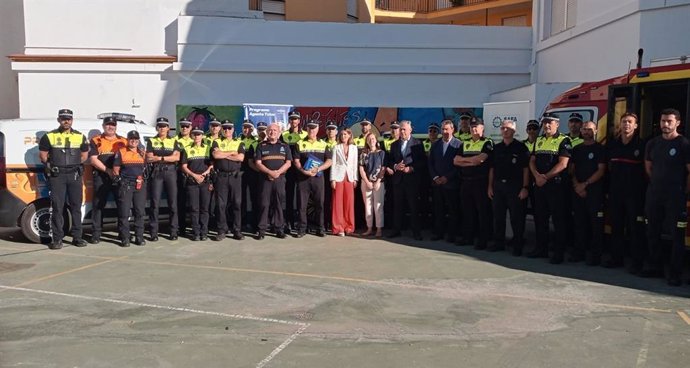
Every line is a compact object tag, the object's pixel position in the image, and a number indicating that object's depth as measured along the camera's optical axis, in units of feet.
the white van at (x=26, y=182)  31.60
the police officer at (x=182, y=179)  33.71
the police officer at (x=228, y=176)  33.50
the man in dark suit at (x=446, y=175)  33.06
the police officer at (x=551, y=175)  28.68
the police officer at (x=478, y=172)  31.63
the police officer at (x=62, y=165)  30.60
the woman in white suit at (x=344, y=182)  35.19
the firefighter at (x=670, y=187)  24.25
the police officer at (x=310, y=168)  34.71
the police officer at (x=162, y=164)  32.83
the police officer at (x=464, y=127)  36.47
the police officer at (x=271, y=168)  33.86
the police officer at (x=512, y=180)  29.99
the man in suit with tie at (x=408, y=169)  34.58
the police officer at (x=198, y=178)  33.32
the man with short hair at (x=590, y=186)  27.84
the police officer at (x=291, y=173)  35.73
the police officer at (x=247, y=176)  35.65
